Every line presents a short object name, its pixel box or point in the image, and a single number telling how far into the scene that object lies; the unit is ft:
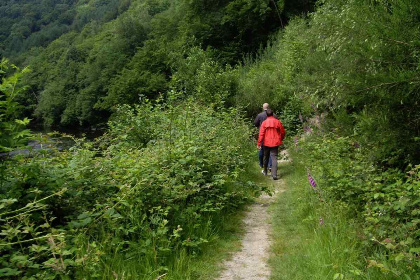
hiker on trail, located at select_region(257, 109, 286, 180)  31.86
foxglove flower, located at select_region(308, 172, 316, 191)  19.11
